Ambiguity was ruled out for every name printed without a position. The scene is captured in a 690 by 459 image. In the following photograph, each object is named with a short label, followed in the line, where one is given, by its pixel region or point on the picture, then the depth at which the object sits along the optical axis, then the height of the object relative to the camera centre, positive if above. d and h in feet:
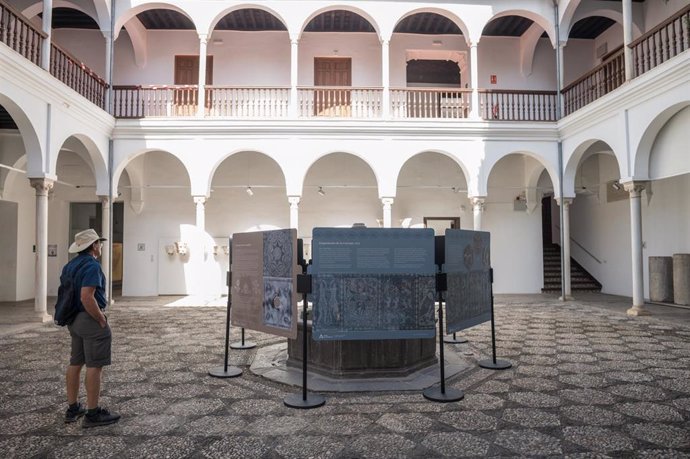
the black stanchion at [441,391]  15.15 -4.94
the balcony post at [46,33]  32.67 +15.31
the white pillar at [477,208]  44.83 +3.48
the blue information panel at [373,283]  15.05 -1.25
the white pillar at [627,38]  35.27 +15.81
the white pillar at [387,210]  44.06 +3.32
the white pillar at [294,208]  43.56 +3.55
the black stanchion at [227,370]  18.16 -4.97
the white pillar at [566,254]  44.98 -1.02
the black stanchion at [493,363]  19.20 -5.04
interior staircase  53.47 -3.97
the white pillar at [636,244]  35.14 -0.10
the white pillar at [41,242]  33.22 +0.44
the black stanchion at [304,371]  14.61 -3.97
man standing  12.59 -2.32
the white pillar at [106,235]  42.55 +1.13
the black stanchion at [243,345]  23.39 -5.03
